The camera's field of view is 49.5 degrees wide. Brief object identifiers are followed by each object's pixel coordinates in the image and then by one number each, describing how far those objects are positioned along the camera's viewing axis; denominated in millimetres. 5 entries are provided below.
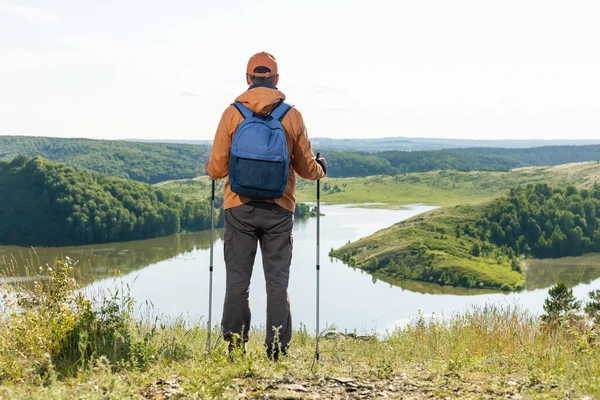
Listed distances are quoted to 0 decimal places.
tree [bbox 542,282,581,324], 23367
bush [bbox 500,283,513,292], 77106
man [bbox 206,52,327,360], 4980
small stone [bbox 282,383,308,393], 4152
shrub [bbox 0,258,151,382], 4605
